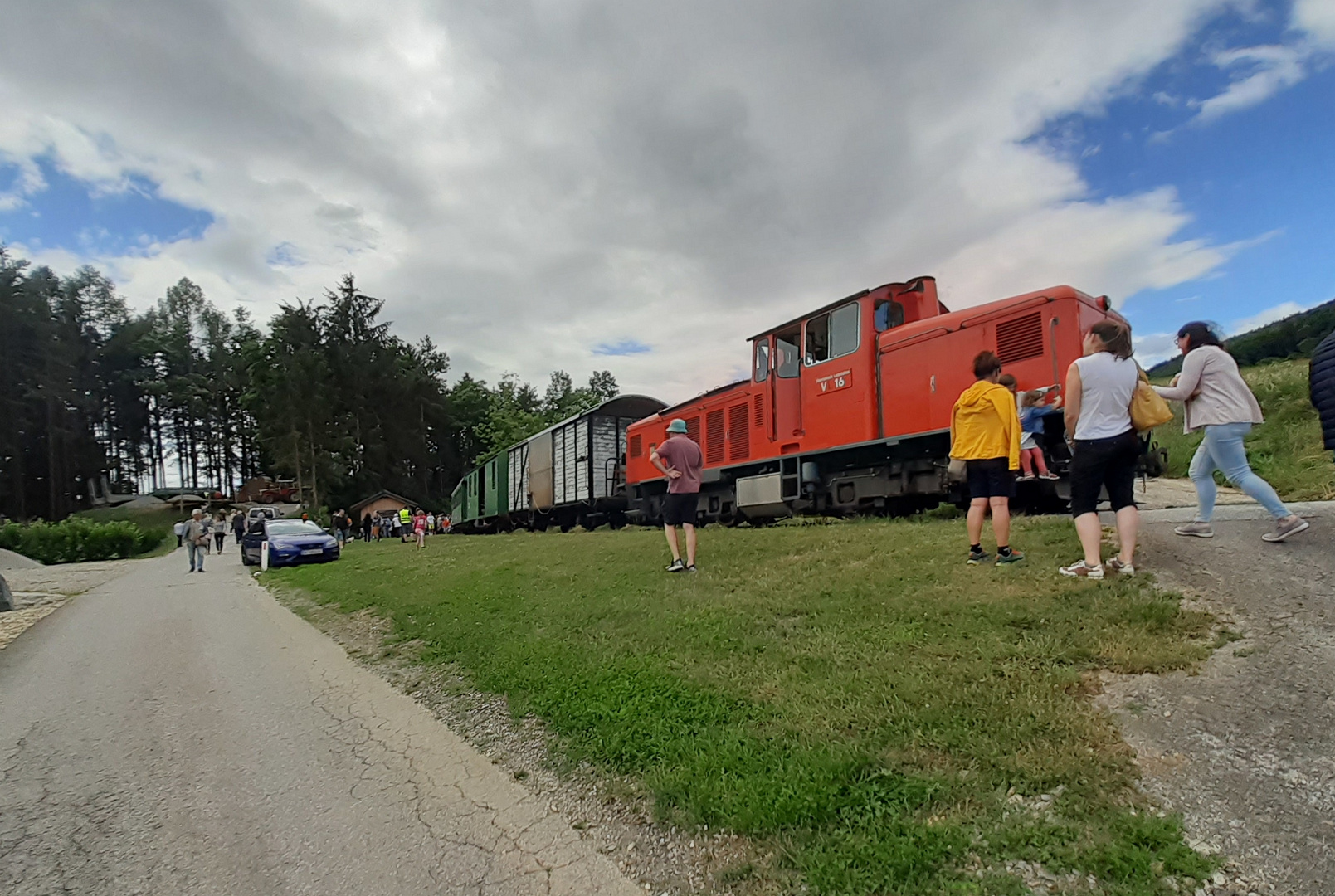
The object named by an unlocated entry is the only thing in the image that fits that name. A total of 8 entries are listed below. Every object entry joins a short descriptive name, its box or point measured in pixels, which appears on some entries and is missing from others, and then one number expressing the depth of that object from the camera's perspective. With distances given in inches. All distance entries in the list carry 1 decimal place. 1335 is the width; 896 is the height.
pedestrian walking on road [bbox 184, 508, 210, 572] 728.3
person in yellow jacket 226.4
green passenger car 1187.3
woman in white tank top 191.5
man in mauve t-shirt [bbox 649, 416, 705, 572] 315.6
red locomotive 363.9
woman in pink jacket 198.8
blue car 710.5
